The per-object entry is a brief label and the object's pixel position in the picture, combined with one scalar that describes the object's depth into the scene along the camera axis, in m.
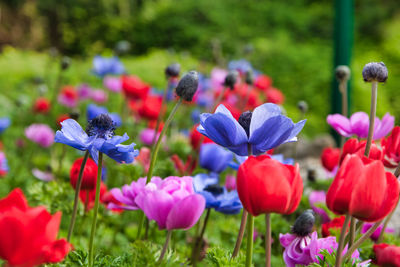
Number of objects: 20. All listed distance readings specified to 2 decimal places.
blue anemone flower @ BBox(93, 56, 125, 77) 3.19
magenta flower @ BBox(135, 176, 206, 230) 0.72
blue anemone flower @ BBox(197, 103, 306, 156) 0.72
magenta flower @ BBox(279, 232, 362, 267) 0.76
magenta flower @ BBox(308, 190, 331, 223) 0.99
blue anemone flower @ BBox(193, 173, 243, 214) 0.84
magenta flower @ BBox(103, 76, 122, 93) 3.89
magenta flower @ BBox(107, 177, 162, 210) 0.80
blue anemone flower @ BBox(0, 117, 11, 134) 2.33
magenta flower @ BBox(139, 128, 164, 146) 2.37
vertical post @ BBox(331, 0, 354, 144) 3.70
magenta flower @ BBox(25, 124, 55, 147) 2.80
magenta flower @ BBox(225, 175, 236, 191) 1.30
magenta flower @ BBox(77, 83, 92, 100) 4.21
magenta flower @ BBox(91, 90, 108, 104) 4.09
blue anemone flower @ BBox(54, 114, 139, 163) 0.74
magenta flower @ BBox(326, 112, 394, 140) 0.89
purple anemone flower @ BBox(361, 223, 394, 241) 0.87
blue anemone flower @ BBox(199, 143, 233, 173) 1.06
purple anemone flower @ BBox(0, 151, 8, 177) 1.42
